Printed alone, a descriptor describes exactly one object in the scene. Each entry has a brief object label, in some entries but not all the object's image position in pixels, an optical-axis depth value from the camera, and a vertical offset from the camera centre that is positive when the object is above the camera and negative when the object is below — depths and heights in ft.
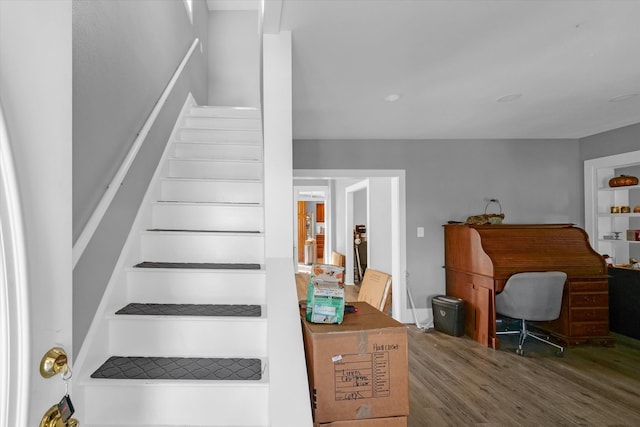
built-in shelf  15.17 +0.29
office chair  11.48 -2.50
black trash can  13.48 -3.70
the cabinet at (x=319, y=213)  42.35 +0.56
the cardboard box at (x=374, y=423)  5.10 -2.91
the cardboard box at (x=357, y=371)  5.13 -2.19
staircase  4.81 -1.50
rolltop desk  12.44 -1.87
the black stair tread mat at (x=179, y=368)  4.93 -2.13
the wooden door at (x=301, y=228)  38.68 -1.09
